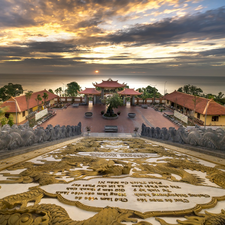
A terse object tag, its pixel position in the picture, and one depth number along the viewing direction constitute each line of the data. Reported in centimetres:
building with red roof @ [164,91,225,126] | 2647
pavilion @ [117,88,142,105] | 4056
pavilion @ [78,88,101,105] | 4166
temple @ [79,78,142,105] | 4095
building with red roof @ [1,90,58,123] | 2546
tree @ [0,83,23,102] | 4084
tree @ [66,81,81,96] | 5041
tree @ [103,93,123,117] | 2877
